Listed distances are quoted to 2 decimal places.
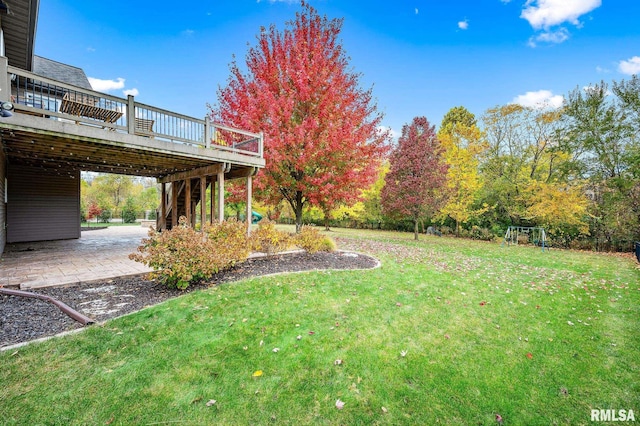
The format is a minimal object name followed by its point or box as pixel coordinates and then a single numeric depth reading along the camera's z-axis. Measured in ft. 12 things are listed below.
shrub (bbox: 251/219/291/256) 24.54
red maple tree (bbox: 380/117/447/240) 47.98
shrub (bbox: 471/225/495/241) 58.95
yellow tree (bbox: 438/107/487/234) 55.88
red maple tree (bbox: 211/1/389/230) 31.19
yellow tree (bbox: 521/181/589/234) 45.75
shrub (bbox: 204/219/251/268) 19.29
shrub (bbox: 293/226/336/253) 26.58
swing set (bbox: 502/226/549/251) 51.68
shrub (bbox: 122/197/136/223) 76.79
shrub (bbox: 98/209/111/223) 75.65
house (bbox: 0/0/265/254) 18.70
